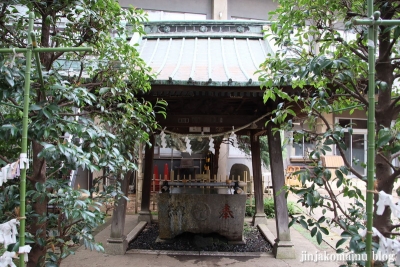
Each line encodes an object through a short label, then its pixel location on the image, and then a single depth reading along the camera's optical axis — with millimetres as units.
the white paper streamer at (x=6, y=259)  1643
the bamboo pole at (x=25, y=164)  1721
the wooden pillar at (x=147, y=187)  7895
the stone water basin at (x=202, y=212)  5961
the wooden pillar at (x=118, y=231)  5262
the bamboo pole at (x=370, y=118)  1594
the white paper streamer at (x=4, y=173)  1647
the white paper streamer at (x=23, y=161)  1661
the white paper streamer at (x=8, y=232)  1639
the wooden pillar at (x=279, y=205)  5176
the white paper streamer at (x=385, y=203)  1486
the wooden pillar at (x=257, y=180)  7848
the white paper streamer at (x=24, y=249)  1673
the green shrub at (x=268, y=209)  8875
